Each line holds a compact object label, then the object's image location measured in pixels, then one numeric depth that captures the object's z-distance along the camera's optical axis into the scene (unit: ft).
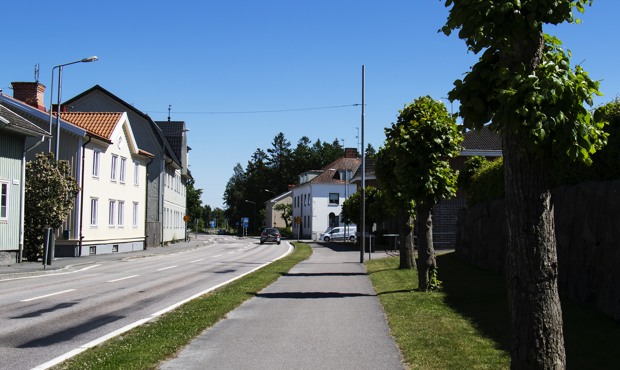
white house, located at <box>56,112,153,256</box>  109.70
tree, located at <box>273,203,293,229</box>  330.95
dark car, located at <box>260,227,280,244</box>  197.36
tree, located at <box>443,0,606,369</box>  15.26
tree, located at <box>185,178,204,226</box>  342.64
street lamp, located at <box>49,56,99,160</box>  84.58
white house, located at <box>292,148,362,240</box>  270.46
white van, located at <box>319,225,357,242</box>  214.69
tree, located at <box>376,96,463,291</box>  48.52
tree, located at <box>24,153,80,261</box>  87.61
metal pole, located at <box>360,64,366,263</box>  90.63
